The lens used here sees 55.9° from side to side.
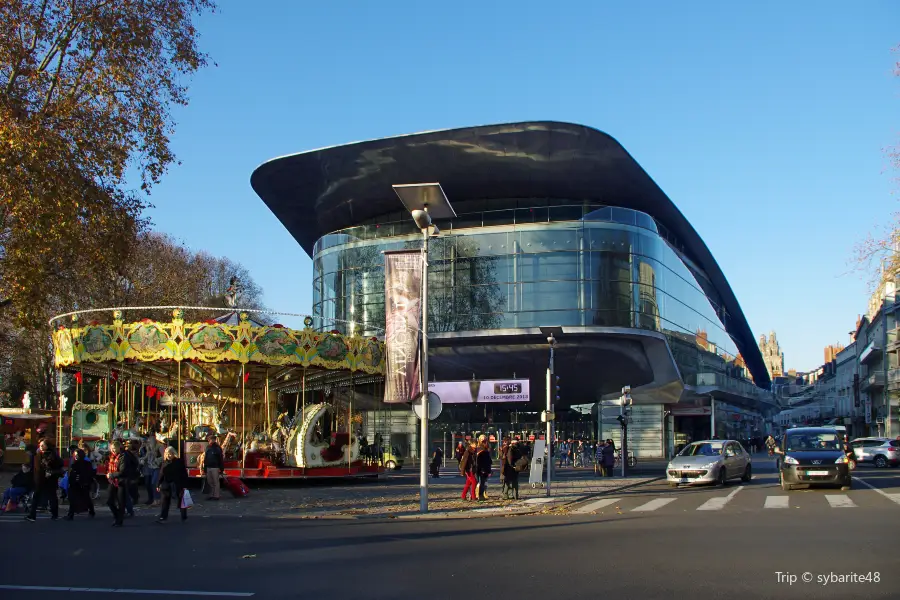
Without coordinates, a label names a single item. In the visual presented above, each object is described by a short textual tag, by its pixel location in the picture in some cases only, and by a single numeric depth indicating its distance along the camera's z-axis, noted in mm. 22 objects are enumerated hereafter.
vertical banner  19703
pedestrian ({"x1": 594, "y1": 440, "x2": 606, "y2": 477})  33844
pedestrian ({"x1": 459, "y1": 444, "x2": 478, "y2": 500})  21984
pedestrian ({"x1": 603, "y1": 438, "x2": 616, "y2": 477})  33188
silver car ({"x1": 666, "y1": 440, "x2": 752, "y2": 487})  26812
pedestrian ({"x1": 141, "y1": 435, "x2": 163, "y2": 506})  21609
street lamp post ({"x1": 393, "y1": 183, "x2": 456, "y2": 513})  18188
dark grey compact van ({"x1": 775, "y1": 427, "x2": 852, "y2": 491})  22703
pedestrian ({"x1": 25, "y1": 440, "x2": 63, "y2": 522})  18266
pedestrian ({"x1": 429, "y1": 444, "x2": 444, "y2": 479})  33753
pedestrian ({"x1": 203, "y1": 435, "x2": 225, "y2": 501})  22016
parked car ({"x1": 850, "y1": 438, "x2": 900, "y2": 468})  41656
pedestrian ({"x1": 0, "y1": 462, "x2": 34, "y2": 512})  19906
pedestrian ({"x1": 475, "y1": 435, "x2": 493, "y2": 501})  22125
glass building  47281
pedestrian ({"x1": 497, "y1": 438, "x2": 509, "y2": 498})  22156
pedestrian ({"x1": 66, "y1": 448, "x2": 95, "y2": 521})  18219
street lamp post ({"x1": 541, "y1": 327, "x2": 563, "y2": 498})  24547
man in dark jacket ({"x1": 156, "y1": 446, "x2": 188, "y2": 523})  17000
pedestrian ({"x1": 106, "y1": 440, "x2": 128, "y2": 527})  16500
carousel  25734
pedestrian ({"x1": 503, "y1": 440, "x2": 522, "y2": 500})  22000
